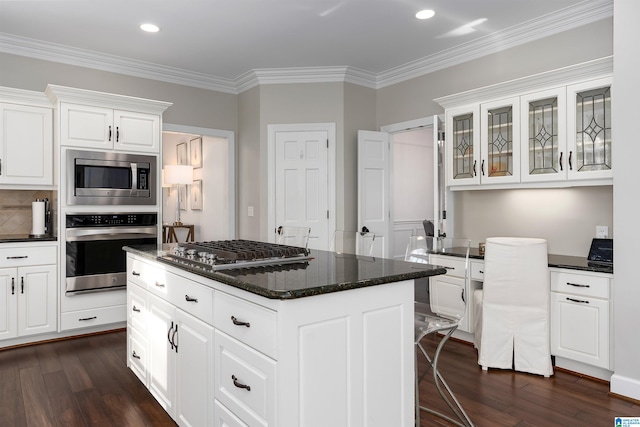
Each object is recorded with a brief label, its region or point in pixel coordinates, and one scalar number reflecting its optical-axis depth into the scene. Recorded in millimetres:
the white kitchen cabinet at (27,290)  3652
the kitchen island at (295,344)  1549
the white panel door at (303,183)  4938
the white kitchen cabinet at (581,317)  2879
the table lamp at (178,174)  6332
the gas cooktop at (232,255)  2035
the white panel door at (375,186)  4848
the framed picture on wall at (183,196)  7240
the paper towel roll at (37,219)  4023
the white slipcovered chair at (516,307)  3096
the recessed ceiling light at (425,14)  3506
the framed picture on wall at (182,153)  7145
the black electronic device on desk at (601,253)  3059
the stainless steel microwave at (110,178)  3951
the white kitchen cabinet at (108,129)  3910
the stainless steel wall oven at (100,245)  3963
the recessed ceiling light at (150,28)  3743
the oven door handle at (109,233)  3963
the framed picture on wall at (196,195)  6646
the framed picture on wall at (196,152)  6566
